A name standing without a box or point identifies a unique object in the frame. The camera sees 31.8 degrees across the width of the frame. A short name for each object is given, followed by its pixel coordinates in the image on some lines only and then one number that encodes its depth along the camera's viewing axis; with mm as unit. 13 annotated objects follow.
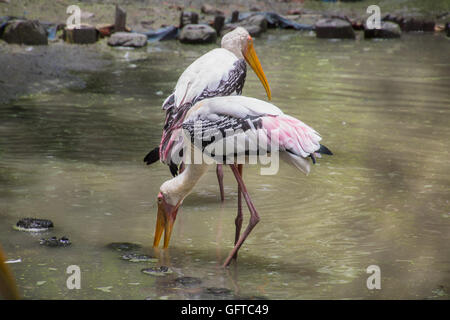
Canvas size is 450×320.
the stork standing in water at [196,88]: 4797
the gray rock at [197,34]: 15625
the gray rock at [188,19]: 17191
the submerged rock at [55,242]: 4637
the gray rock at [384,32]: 17297
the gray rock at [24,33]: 13719
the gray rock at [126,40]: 14922
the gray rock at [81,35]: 14566
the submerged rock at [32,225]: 4859
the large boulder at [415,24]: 18688
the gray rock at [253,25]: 17125
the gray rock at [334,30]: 17219
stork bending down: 4184
